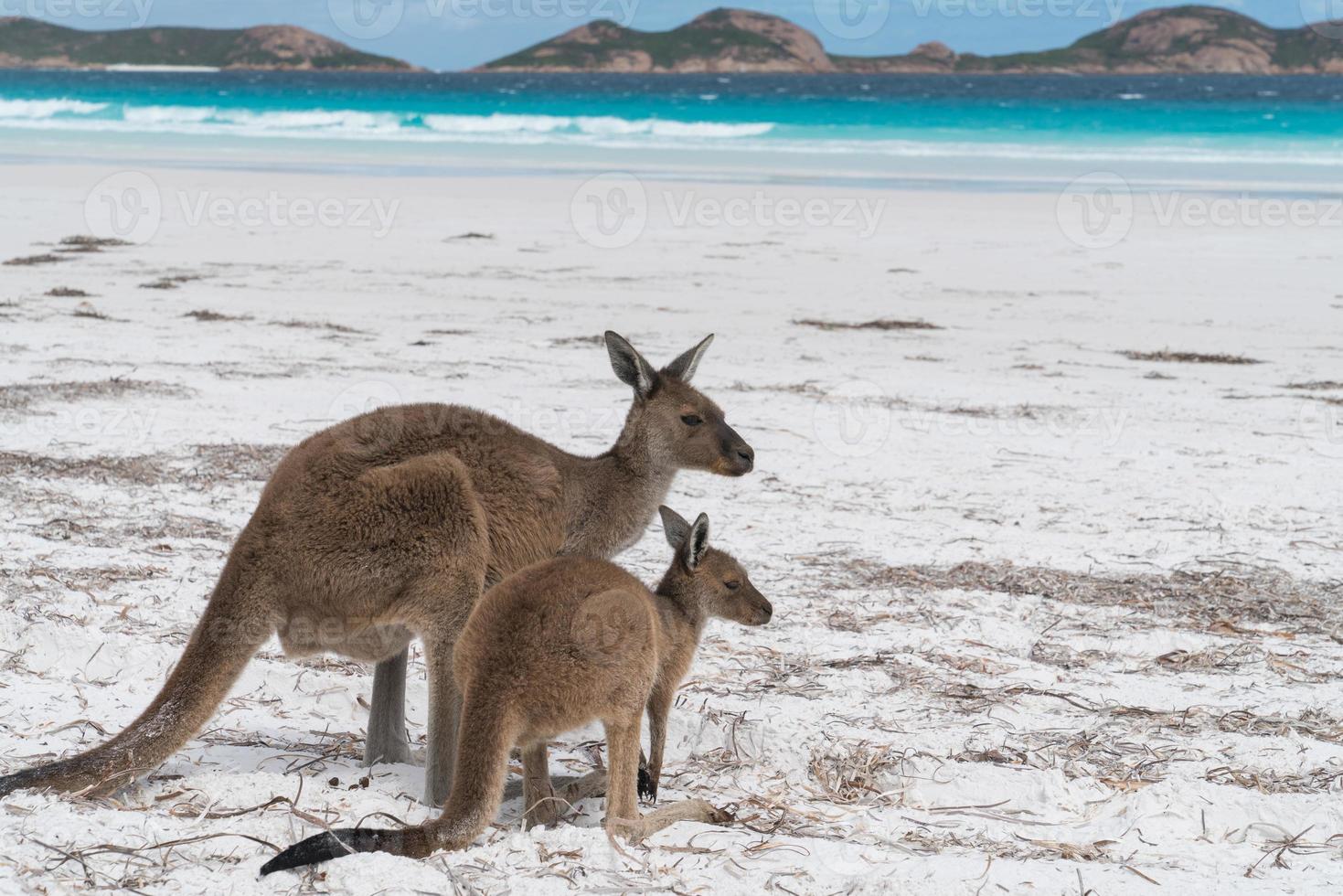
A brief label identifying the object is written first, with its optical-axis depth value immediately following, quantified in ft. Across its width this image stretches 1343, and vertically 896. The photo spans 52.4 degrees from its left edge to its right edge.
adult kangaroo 9.55
